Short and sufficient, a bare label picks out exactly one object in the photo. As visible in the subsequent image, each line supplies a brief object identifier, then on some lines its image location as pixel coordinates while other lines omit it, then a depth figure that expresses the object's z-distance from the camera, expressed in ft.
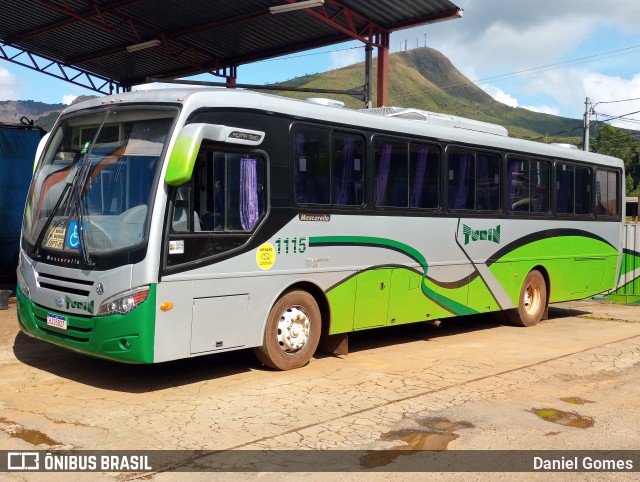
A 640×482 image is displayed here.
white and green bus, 25.02
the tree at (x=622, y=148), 280.31
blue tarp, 50.49
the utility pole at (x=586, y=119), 109.00
